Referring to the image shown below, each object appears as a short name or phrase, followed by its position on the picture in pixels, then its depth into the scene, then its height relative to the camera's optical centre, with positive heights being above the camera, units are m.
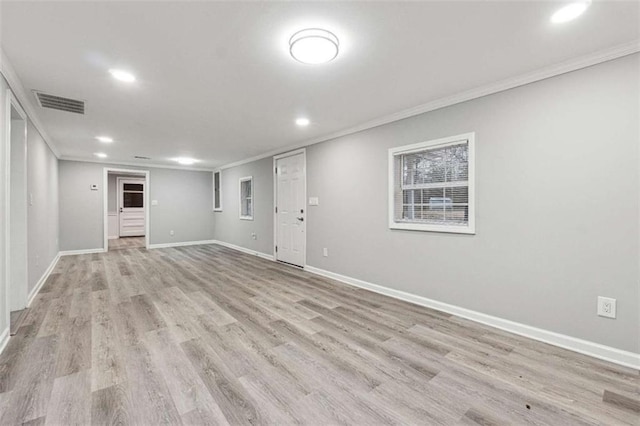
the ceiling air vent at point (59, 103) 2.96 +1.20
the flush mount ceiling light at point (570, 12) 1.65 +1.21
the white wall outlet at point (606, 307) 2.12 -0.72
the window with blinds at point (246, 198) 6.68 +0.34
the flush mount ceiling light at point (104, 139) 4.68 +1.23
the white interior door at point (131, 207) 9.53 +0.15
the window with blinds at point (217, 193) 8.06 +0.55
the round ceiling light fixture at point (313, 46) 1.88 +1.14
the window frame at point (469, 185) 2.84 +0.30
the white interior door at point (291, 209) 5.07 +0.05
